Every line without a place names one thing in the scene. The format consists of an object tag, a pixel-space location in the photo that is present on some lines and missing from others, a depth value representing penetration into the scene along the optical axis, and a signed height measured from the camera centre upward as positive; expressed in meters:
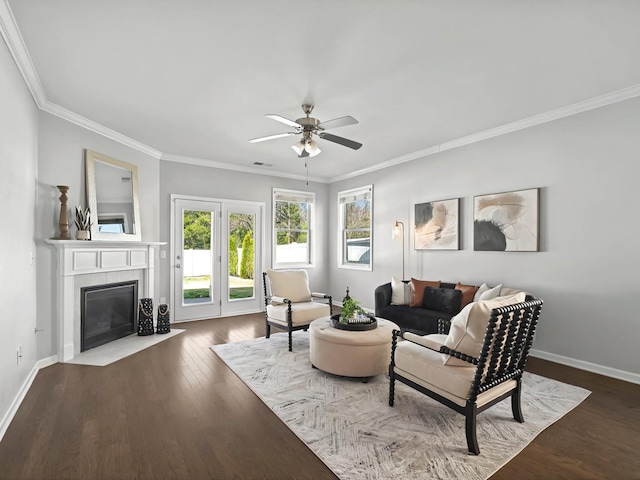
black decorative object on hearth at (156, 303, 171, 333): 4.97 -1.27
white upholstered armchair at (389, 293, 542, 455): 2.15 -0.89
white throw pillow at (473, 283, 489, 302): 4.18 -0.69
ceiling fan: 3.38 +1.12
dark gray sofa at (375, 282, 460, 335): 4.25 -1.06
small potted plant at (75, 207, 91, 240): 3.98 +0.17
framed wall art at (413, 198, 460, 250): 4.92 +0.19
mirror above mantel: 4.26 +0.55
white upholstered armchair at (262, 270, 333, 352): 4.36 -0.98
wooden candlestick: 3.80 +0.24
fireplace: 3.81 -0.46
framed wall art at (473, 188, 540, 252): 4.00 +0.21
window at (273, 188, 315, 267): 6.93 +0.21
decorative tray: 3.39 -0.93
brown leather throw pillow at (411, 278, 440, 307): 4.79 -0.77
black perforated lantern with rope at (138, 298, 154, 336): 4.84 -1.20
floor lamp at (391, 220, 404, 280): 5.57 +0.11
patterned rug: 2.05 -1.44
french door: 5.79 -0.38
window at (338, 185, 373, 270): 6.61 +0.21
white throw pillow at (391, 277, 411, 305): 4.94 -0.86
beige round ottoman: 3.18 -1.14
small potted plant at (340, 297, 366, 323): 3.52 -0.80
